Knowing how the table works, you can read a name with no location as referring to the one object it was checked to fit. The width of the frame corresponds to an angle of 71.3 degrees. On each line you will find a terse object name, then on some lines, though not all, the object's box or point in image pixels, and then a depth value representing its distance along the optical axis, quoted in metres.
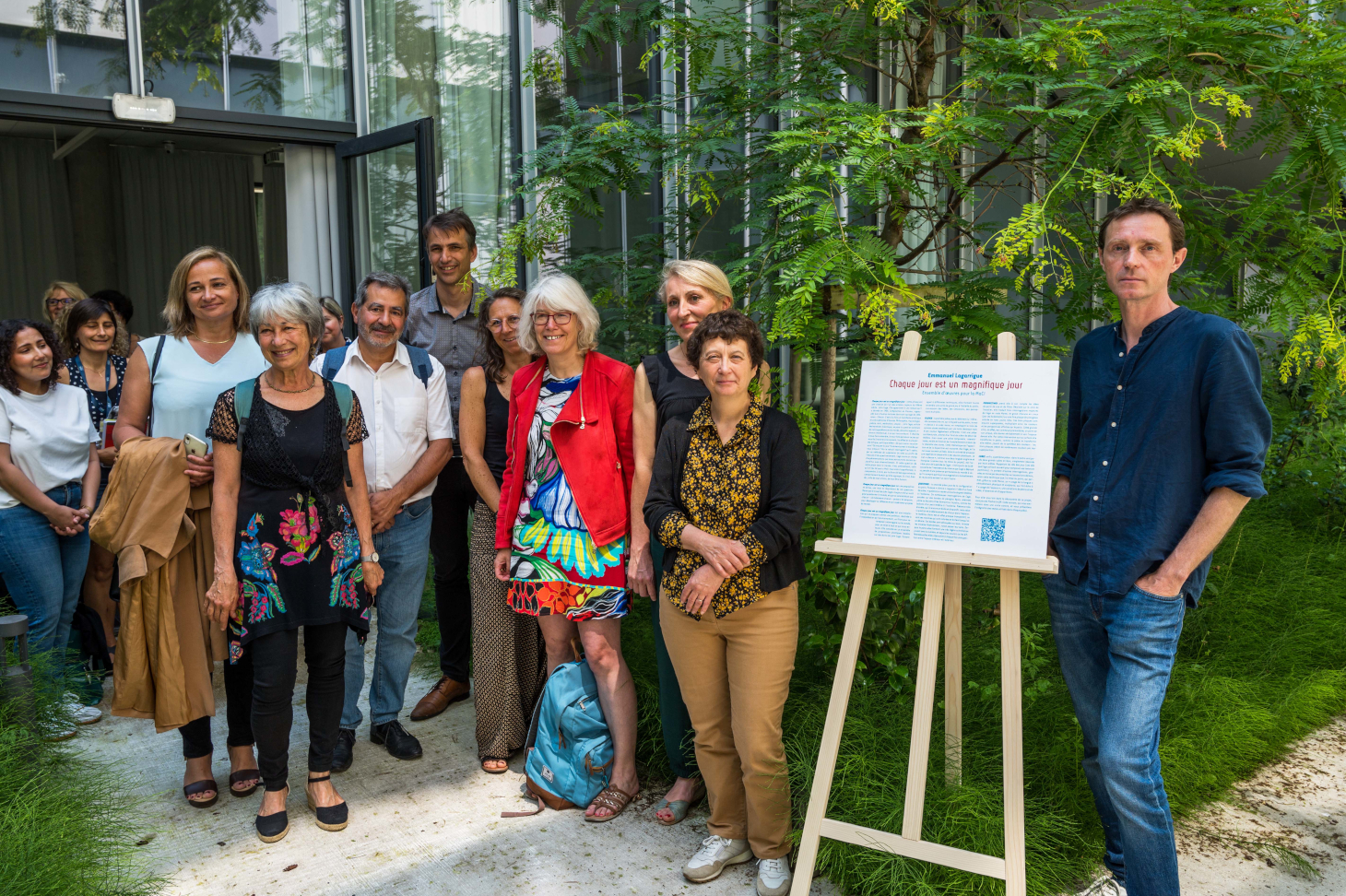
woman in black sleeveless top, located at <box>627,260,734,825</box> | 3.18
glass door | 6.57
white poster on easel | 2.64
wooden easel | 2.65
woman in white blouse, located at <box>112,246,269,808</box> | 3.54
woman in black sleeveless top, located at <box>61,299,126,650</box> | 4.93
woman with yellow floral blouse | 2.87
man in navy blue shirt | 2.33
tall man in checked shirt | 4.26
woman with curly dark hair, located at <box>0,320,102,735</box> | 4.14
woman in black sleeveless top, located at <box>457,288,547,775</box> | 3.84
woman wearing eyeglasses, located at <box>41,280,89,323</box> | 5.70
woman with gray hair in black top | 3.26
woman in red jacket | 3.41
